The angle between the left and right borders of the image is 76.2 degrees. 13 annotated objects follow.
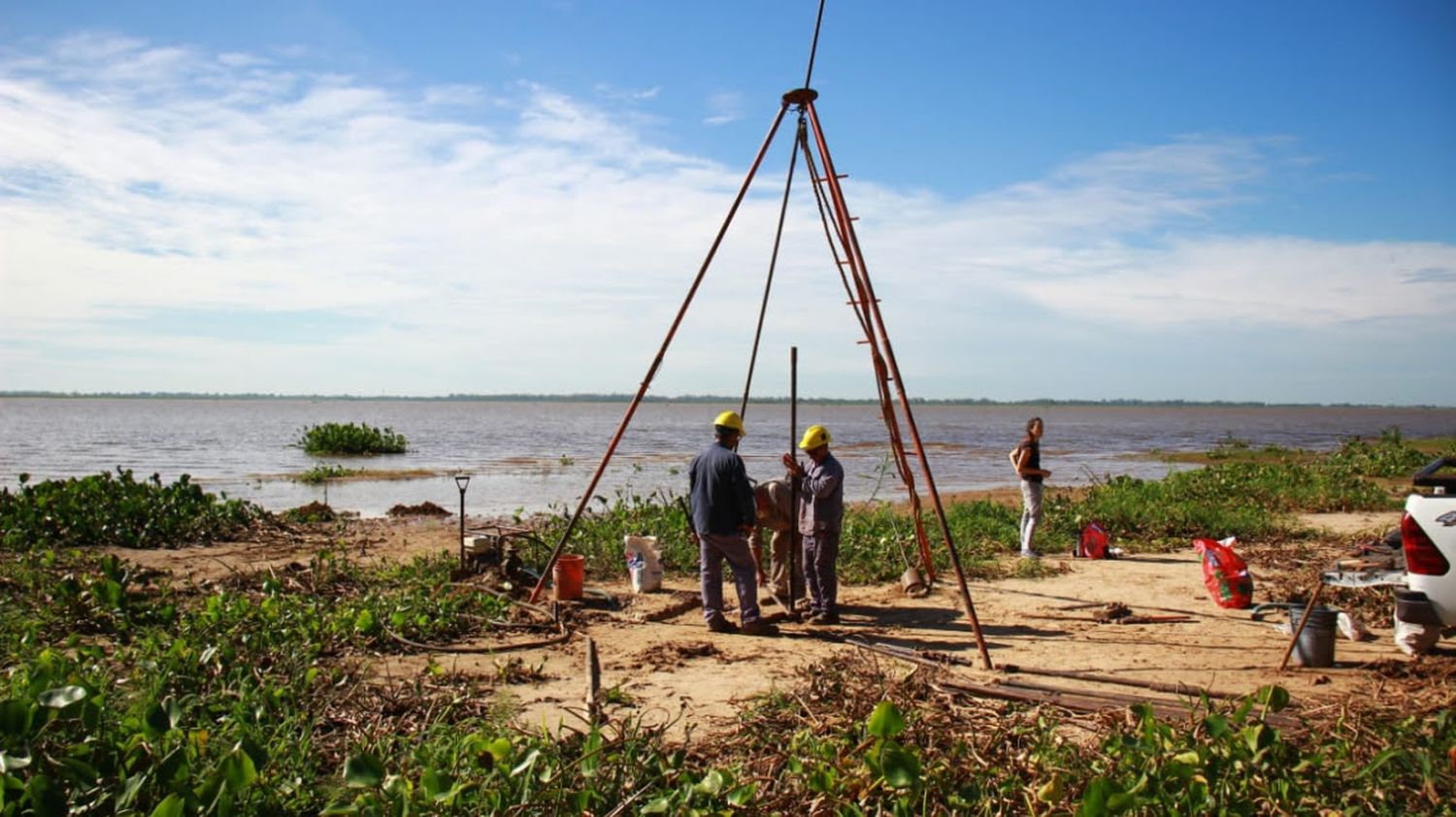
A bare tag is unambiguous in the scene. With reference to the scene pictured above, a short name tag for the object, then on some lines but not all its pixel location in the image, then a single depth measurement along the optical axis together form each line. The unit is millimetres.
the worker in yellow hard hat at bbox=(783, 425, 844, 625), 8234
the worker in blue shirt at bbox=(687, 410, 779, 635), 7934
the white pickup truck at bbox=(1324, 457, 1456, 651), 6305
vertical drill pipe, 8602
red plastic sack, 8859
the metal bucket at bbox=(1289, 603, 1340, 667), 6609
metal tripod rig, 8154
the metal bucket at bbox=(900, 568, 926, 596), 9578
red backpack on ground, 11948
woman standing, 11719
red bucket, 8852
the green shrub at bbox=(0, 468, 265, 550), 10938
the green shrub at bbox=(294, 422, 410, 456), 34938
